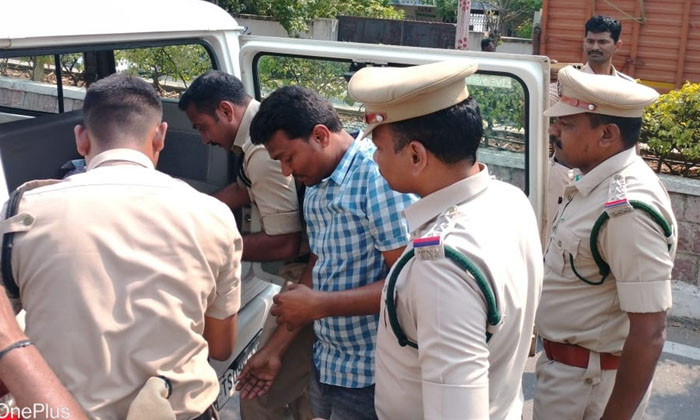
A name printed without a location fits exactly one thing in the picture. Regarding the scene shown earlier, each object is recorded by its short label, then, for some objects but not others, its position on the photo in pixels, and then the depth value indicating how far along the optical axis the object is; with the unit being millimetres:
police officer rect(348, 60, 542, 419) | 1237
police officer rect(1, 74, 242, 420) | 1409
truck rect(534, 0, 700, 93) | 9344
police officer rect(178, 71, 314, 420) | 2279
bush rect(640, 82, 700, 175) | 4734
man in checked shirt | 1936
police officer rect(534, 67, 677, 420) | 1825
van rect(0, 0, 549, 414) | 2041
